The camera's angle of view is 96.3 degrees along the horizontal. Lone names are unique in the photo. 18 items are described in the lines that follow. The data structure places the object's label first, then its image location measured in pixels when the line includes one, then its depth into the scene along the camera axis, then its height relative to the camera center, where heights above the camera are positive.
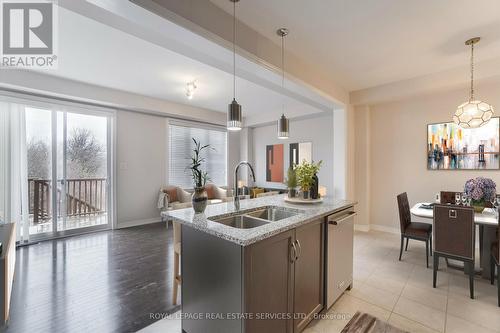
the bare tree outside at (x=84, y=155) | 4.26 +0.20
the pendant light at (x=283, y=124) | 2.71 +0.50
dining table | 2.45 -0.81
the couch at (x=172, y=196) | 5.10 -0.73
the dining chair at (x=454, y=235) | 2.21 -0.73
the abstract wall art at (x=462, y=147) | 3.31 +0.28
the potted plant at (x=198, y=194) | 1.82 -0.24
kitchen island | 1.31 -0.71
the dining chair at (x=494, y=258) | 2.12 -0.92
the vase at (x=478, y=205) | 2.54 -0.47
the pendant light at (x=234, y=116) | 2.07 +0.46
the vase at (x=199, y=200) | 1.82 -0.29
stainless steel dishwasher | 1.98 -0.84
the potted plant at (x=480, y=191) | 2.51 -0.31
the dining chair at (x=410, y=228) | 2.91 -0.87
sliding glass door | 3.88 -0.10
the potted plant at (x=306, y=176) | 2.34 -0.12
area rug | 1.80 -1.33
